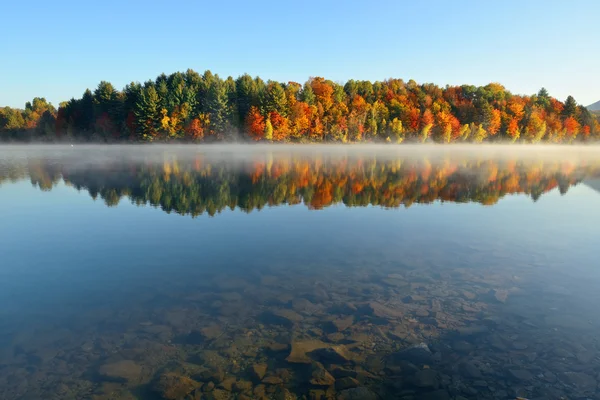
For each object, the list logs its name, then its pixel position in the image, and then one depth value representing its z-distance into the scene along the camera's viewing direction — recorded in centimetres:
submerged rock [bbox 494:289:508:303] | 1071
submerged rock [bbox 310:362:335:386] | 719
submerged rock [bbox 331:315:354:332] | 918
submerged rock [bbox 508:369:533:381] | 734
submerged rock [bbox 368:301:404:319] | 973
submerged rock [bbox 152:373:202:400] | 686
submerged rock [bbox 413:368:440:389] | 716
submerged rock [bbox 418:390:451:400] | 685
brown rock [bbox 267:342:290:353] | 822
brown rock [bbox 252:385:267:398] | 684
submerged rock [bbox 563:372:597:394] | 701
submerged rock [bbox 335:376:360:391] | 707
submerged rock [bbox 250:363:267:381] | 735
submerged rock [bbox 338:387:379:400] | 678
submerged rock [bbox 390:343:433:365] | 787
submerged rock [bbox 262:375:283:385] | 717
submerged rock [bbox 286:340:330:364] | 786
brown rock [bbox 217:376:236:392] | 702
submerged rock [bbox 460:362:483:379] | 745
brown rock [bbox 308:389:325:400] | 680
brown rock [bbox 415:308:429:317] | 980
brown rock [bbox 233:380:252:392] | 697
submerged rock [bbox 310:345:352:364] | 787
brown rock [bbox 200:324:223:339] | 878
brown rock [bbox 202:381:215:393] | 698
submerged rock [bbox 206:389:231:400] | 678
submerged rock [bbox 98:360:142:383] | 731
